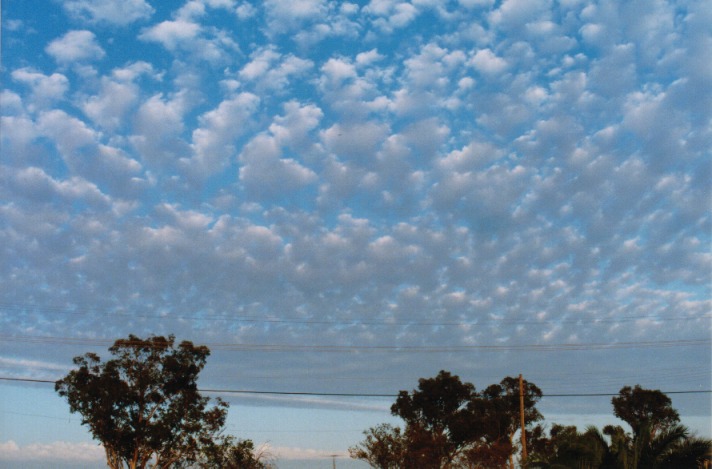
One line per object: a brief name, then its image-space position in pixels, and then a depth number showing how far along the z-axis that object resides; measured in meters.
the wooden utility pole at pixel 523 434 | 42.97
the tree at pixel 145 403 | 52.41
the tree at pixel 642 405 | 70.38
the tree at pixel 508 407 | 66.19
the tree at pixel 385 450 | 62.75
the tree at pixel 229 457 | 56.04
